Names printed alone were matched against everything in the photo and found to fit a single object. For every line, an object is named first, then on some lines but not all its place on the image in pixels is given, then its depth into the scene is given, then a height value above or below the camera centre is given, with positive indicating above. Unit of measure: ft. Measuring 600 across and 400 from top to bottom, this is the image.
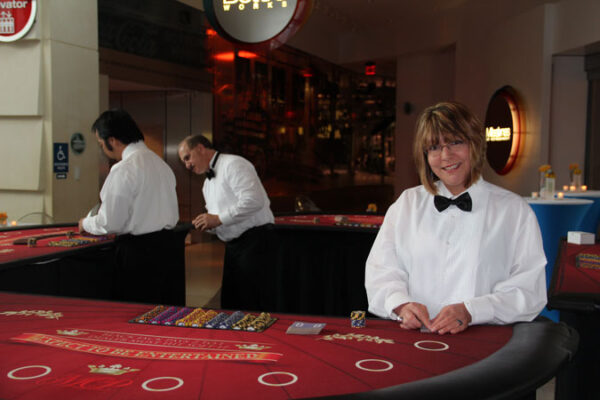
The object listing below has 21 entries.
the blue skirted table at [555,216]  18.06 -1.45
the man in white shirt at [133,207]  12.28 -0.95
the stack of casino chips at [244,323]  6.00 -1.63
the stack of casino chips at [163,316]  6.22 -1.65
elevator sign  18.88 +4.51
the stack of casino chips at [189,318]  6.15 -1.64
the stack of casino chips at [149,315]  6.29 -1.65
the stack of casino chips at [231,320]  6.06 -1.64
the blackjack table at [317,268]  15.81 -2.80
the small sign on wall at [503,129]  30.99 +2.10
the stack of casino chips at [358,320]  6.17 -1.60
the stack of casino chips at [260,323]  5.97 -1.63
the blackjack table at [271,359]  4.32 -1.65
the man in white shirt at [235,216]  14.70 -1.30
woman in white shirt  6.13 -0.88
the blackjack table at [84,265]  11.16 -2.14
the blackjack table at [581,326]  8.15 -2.33
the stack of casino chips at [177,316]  6.18 -1.65
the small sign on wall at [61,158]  19.57 +0.09
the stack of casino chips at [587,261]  11.07 -1.74
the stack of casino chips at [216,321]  6.08 -1.64
